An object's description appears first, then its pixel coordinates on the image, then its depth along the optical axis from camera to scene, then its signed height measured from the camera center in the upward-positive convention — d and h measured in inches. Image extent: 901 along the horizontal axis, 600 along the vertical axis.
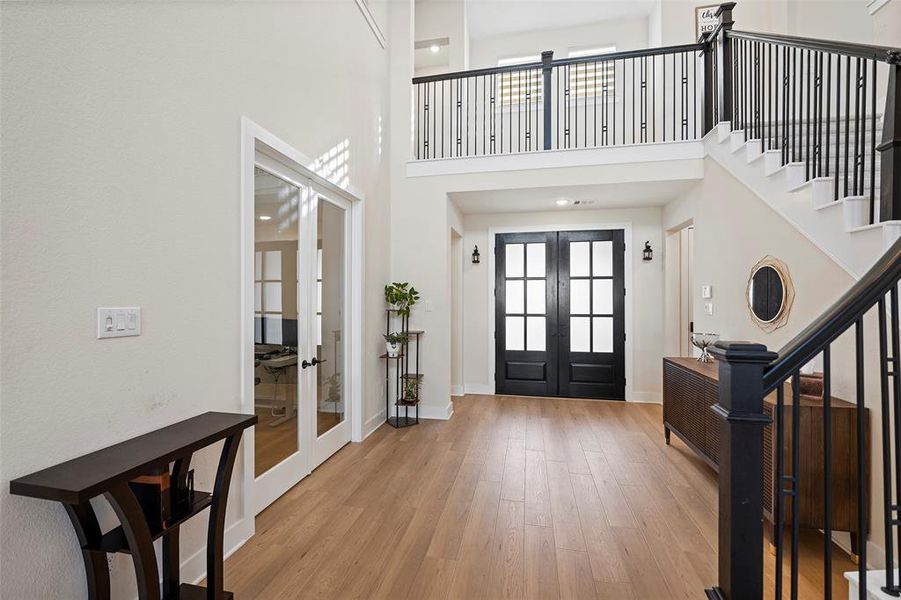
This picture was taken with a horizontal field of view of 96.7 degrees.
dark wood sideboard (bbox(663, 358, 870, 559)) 81.4 -33.4
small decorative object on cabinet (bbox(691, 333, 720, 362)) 134.5 -12.7
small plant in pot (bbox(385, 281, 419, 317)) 173.2 +2.6
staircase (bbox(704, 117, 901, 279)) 82.6 +24.0
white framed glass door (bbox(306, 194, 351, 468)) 127.0 -9.1
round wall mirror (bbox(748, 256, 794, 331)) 107.3 +2.6
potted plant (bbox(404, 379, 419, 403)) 175.3 -38.7
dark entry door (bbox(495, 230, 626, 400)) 215.3 -6.4
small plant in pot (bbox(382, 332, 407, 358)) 167.2 -17.0
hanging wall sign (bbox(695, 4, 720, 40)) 204.8 +145.6
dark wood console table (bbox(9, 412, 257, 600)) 47.3 -25.8
